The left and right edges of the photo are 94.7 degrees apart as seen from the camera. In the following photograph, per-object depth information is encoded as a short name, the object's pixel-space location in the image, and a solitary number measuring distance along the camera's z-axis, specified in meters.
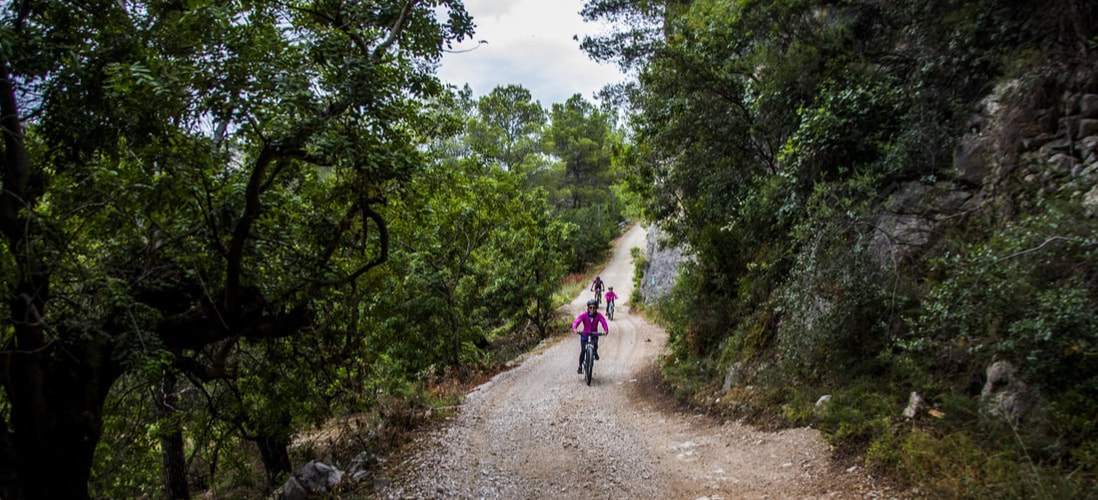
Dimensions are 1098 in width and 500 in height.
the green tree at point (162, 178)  3.98
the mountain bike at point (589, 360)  12.12
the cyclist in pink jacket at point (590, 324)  11.77
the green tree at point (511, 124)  37.75
